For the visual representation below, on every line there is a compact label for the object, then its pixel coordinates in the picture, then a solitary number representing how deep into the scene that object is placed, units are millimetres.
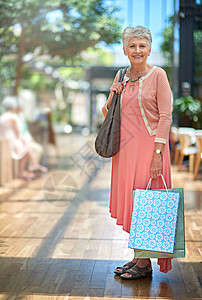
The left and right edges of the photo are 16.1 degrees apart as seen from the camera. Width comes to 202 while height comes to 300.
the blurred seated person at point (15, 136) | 11119
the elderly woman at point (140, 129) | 4179
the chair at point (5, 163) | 10311
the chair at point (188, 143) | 12189
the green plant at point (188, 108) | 14987
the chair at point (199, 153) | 11051
